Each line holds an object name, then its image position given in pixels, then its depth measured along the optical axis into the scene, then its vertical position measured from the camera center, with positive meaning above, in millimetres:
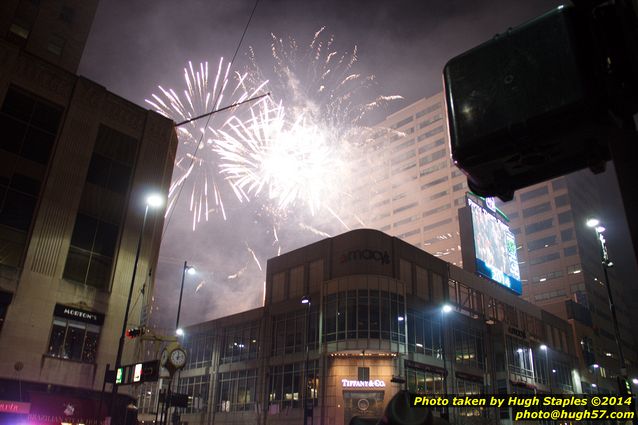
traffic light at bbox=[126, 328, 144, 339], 27875 +4502
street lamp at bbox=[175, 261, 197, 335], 36203 +10281
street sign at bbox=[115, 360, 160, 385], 24172 +2104
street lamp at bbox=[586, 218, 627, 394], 19558 +6695
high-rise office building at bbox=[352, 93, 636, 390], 106125 +51295
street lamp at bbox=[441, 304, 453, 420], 53906 +10143
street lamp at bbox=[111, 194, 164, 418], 25078 +3614
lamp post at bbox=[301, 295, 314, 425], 48312 +6592
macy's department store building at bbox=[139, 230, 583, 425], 47625 +8716
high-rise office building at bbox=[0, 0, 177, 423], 28188 +11295
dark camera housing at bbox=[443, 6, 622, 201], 2283 +1449
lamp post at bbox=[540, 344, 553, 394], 69188 +8215
